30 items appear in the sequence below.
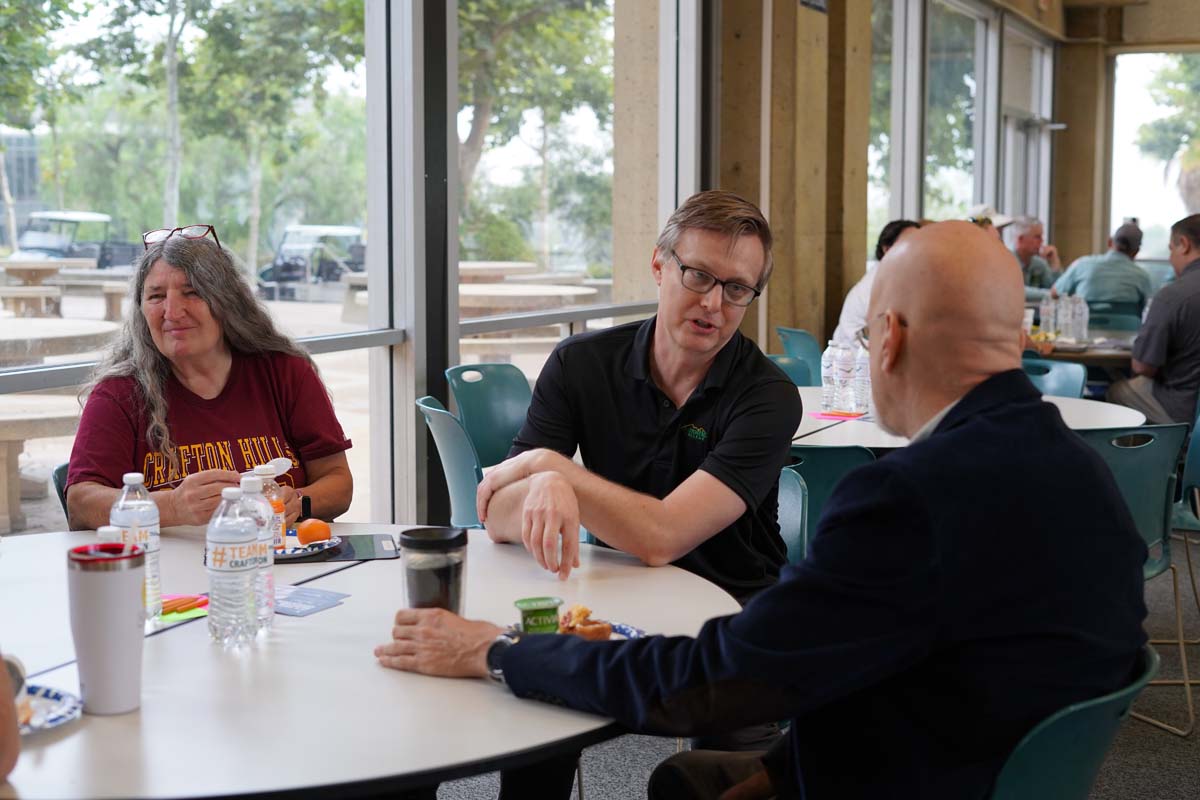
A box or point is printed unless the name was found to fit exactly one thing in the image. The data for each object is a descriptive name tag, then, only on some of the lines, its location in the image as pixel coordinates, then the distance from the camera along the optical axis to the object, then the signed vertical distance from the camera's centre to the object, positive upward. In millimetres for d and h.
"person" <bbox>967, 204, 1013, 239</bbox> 8125 +450
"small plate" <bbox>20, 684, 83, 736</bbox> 1383 -509
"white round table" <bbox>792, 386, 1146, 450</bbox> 3592 -470
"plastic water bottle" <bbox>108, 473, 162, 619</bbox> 1945 -386
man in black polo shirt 2152 -289
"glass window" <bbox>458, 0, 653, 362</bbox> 5031 +573
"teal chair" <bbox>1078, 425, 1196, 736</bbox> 3262 -535
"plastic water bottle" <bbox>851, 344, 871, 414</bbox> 4324 -386
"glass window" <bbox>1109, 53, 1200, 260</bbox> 14320 +1729
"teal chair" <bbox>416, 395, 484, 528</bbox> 3383 -511
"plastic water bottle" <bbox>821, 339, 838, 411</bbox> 4309 -370
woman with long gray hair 2410 -262
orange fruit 2260 -478
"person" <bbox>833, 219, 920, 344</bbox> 5746 -111
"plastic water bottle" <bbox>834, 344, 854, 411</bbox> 4223 -342
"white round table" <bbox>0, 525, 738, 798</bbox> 1278 -525
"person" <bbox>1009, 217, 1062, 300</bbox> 9875 +239
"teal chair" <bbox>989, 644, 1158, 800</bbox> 1202 -488
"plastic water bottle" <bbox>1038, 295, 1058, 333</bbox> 7336 -224
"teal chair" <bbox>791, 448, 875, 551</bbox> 2883 -446
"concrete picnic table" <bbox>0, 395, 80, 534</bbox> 3338 -414
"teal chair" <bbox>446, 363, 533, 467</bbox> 4020 -420
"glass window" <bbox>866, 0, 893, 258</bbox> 9125 +1191
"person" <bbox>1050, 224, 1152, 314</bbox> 8578 +37
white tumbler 1388 -403
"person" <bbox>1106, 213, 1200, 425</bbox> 5473 -326
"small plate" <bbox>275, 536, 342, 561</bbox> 2184 -500
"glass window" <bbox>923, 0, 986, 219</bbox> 10383 +1592
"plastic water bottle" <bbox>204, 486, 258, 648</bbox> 1684 -415
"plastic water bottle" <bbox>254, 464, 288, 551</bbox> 2223 -433
